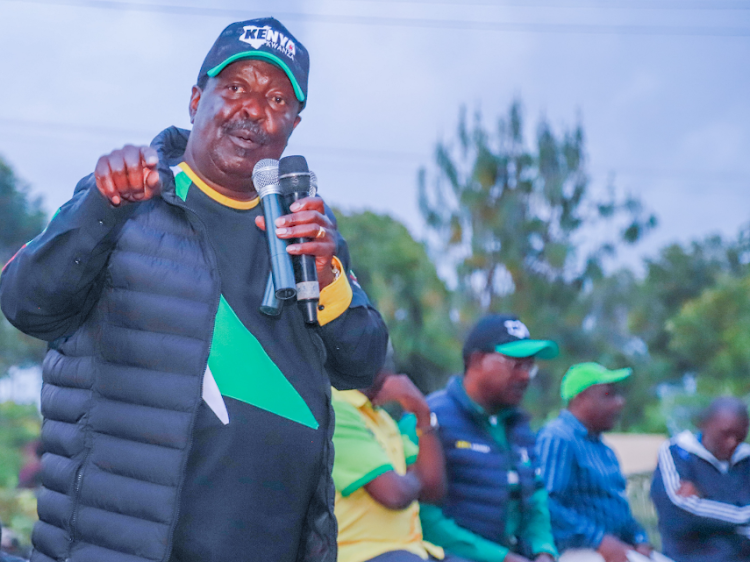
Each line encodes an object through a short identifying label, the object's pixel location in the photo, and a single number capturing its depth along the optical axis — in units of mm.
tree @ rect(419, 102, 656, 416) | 21172
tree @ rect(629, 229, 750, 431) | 21266
